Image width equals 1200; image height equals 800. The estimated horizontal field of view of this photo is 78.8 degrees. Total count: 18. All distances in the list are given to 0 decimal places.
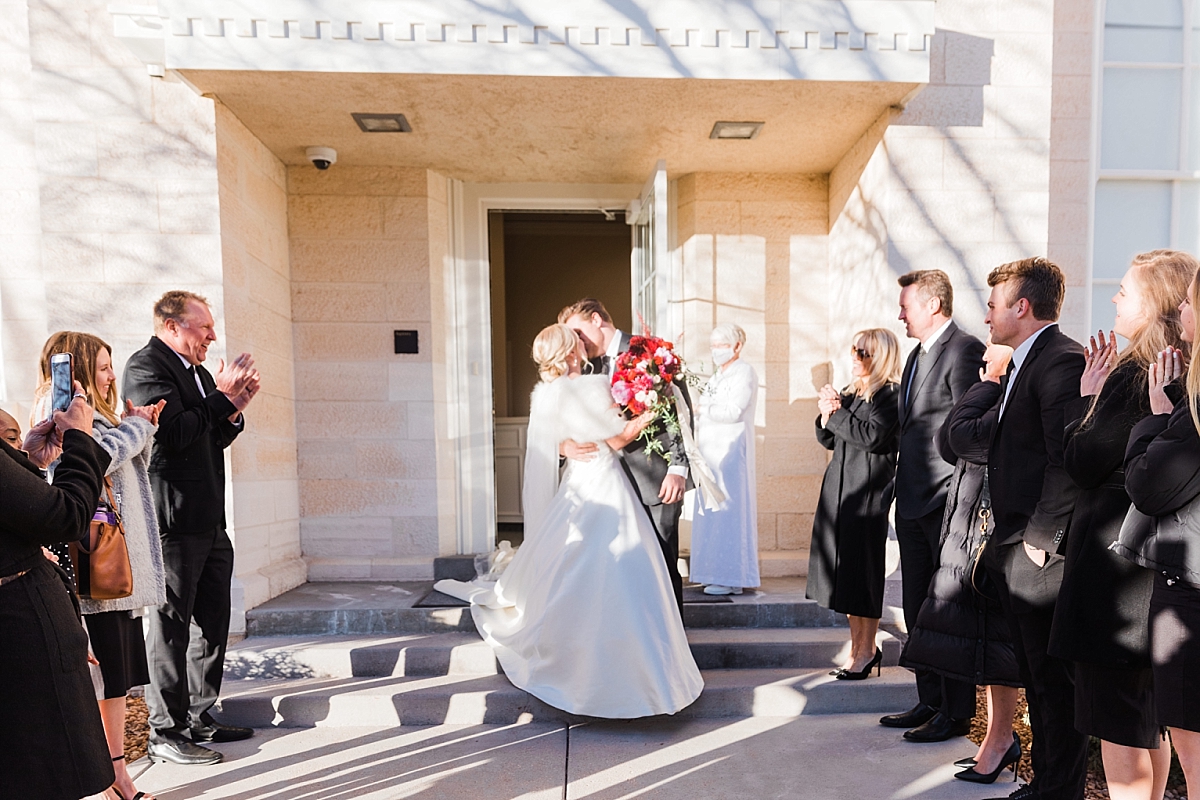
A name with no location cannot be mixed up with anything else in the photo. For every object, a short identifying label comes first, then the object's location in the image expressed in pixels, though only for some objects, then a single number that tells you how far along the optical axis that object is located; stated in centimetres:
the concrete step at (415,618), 451
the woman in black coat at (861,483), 374
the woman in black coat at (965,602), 287
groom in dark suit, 388
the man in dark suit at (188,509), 320
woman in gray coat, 266
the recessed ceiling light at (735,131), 481
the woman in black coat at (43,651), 187
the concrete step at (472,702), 378
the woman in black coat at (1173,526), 192
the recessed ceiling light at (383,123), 469
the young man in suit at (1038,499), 246
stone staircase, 380
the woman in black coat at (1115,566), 215
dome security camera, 513
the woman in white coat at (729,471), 479
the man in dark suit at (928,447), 338
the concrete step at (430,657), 416
